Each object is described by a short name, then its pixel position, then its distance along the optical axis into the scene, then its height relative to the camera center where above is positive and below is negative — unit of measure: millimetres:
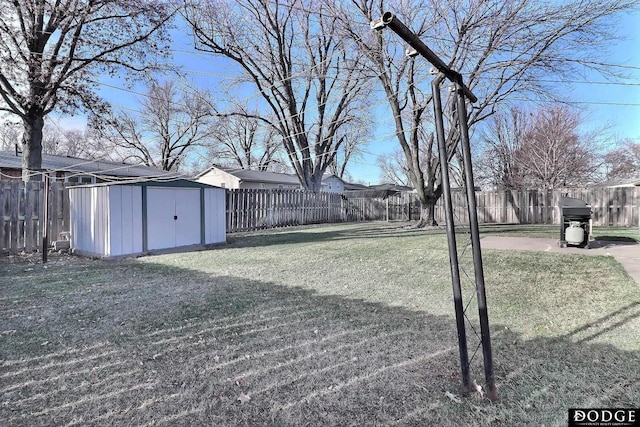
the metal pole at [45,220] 6711 -24
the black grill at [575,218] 6860 -152
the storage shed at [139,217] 7141 +7
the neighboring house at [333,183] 35500 +3367
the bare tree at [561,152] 20656 +3574
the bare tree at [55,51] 9281 +4819
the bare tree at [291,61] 14391 +7310
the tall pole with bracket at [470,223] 2010 -64
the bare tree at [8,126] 10758 +3026
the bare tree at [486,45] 9500 +4950
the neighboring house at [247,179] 23609 +2616
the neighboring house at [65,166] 15039 +2648
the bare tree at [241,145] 30656 +6663
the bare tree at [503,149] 24766 +4819
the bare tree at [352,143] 20016 +5693
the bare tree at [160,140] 22523 +6403
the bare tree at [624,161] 21797 +3122
